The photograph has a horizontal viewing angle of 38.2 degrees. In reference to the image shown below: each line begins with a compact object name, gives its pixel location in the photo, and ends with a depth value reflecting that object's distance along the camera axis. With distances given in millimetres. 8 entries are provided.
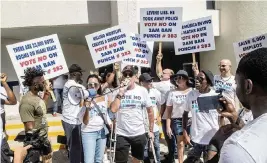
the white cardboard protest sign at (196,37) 6617
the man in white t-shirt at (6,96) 5137
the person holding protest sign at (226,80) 5155
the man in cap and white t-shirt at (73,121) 5352
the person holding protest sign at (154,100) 6008
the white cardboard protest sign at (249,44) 5977
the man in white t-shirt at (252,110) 1182
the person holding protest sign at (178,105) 5746
